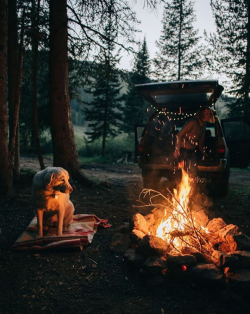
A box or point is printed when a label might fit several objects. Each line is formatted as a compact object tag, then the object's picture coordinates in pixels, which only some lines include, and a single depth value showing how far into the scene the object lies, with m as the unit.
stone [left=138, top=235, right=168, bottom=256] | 2.92
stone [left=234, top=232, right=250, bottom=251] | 2.88
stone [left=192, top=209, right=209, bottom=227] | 3.84
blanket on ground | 3.40
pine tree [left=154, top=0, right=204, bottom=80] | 23.86
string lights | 7.04
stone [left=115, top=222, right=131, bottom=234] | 3.96
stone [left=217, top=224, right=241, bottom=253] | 2.97
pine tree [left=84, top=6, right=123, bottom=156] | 21.55
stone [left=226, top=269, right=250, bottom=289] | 2.40
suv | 5.57
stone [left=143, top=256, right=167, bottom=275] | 2.77
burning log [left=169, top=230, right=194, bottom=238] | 3.21
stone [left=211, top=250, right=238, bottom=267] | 2.60
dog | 3.38
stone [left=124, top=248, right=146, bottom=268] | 2.96
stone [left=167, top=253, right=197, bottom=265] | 2.69
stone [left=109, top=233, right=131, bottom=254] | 3.50
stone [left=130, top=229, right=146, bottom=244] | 3.30
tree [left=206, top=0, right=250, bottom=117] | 15.74
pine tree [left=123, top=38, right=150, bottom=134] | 27.00
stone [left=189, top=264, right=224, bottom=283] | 2.51
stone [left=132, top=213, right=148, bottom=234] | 3.65
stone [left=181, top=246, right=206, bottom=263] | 2.84
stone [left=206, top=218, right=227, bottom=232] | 3.52
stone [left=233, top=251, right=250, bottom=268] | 2.64
